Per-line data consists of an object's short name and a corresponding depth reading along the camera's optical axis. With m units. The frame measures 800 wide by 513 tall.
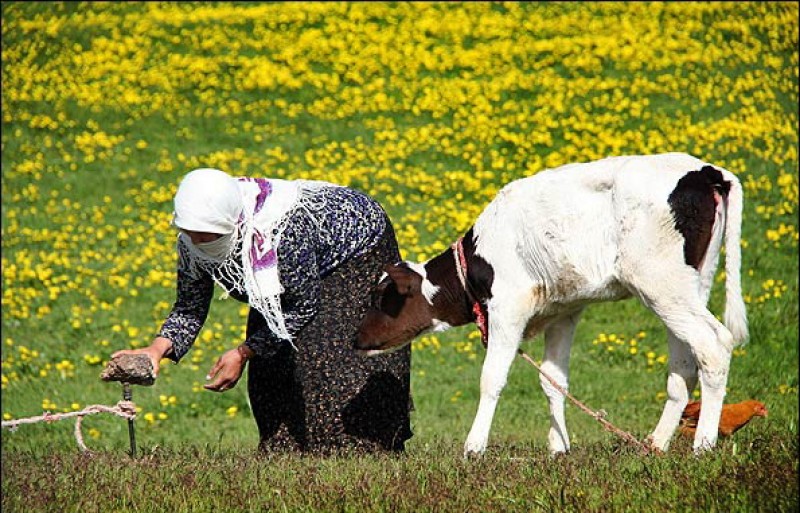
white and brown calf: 13.78
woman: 13.41
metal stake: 14.02
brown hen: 15.63
